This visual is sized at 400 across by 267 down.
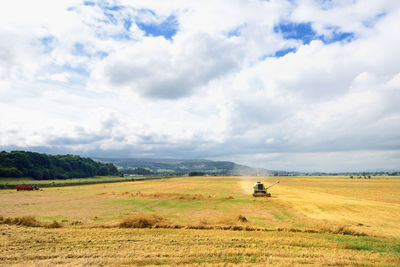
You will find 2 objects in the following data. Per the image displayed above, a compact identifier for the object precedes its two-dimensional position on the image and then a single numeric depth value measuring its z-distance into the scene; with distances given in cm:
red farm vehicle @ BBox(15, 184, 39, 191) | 6530
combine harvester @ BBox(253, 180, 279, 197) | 4728
